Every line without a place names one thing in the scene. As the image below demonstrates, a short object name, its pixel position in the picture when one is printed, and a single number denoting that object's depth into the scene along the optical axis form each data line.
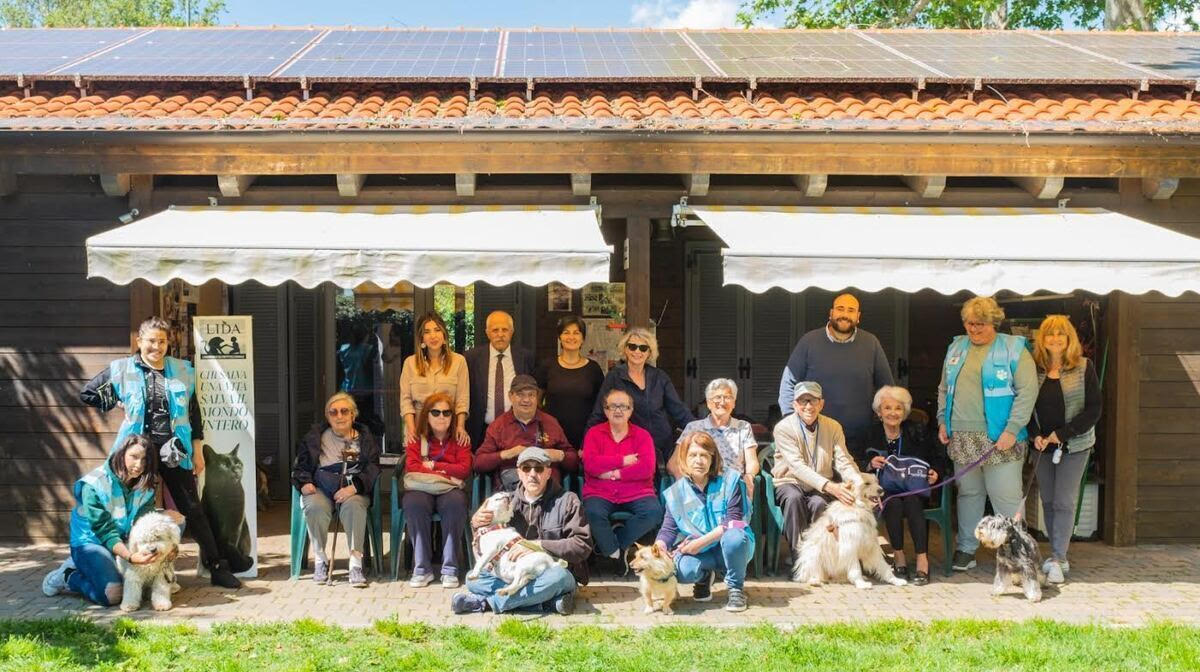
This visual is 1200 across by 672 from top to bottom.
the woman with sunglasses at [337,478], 5.90
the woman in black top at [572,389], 6.47
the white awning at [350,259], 5.68
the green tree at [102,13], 34.50
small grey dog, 5.55
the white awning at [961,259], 5.63
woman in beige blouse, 6.27
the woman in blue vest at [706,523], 5.40
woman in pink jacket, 5.88
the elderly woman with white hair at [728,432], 5.87
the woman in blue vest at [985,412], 6.09
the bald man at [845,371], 6.51
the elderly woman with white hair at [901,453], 6.06
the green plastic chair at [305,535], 6.03
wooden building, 6.48
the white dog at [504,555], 5.18
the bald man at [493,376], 6.52
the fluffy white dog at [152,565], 5.30
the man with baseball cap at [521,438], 6.00
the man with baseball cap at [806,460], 6.02
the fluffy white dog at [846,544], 5.86
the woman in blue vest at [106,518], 5.42
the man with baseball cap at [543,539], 5.22
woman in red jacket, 5.88
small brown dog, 5.15
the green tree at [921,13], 18.92
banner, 6.03
